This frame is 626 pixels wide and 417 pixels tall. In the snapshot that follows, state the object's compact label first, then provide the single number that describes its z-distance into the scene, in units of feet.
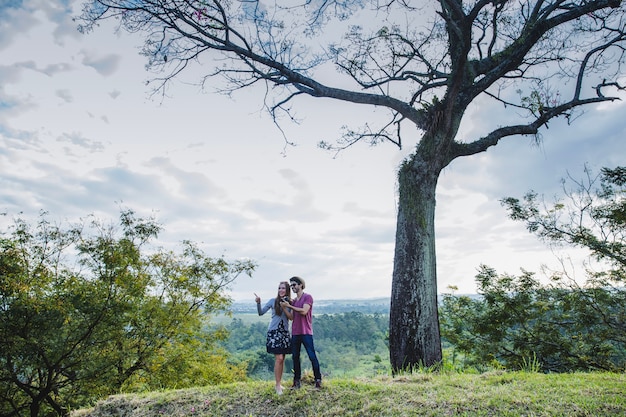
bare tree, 23.34
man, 18.45
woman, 18.72
